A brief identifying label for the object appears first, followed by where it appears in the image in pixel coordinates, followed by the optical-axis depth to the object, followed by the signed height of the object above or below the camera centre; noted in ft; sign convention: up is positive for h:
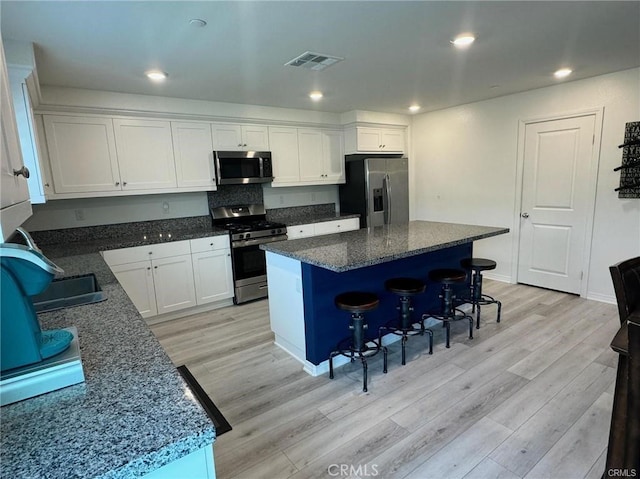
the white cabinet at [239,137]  13.48 +2.05
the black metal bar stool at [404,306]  8.80 -3.28
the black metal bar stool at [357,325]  7.83 -3.34
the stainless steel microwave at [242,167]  13.47 +0.85
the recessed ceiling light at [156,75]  9.34 +3.19
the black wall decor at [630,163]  11.16 +0.30
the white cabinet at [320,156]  15.79 +1.34
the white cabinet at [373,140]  16.25 +2.08
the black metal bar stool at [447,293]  9.89 -3.33
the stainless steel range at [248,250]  13.30 -2.36
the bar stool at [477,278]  10.96 -3.22
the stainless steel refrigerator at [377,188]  16.22 -0.25
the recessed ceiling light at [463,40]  7.76 +3.17
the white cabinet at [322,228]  14.85 -1.90
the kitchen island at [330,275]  8.07 -2.38
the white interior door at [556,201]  12.52 -0.93
